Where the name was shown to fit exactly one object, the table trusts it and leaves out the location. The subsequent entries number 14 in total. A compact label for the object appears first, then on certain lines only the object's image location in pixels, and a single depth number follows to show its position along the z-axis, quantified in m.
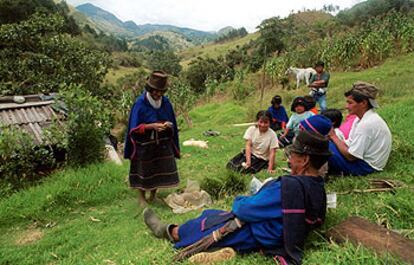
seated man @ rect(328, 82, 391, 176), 3.94
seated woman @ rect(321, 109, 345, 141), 5.02
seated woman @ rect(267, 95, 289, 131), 8.53
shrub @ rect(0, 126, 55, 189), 5.93
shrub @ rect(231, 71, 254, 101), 21.00
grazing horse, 17.03
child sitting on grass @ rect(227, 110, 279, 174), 5.64
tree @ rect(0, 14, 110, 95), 12.35
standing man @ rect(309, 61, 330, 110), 9.01
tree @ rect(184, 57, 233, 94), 32.53
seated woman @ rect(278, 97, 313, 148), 6.53
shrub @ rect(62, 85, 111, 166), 6.31
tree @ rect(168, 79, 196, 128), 18.31
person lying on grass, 2.54
